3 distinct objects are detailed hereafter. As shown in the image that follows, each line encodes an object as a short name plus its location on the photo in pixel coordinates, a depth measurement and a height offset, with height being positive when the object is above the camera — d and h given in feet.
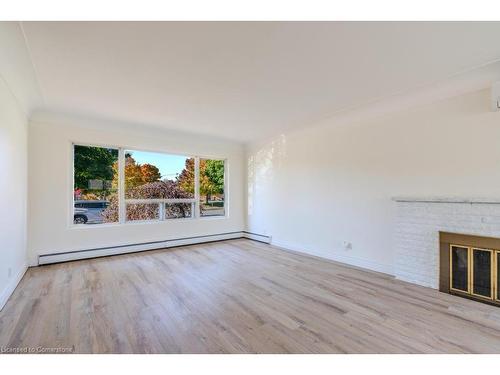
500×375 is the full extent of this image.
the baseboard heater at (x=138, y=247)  13.65 -3.93
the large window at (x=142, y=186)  15.12 +0.09
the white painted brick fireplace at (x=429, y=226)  9.17 -1.58
